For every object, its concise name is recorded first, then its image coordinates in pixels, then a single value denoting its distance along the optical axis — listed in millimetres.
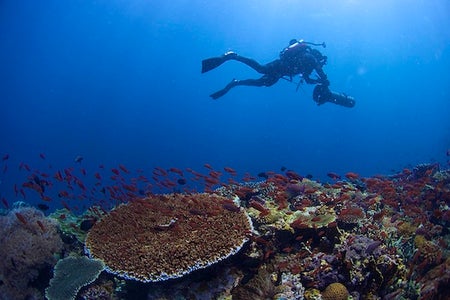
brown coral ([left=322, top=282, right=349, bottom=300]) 5385
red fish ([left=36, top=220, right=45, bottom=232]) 7828
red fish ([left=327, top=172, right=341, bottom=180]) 9630
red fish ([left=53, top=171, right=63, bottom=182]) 9648
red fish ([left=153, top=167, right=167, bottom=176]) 9792
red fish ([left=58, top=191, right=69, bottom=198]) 10167
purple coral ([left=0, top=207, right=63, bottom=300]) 7309
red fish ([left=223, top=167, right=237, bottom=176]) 9370
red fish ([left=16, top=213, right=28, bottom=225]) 7704
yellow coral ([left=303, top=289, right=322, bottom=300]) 5504
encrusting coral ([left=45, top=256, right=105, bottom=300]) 6398
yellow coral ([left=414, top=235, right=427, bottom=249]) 7613
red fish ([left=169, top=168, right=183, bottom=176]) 9602
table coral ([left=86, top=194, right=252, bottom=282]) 5863
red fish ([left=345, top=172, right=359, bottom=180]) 9264
